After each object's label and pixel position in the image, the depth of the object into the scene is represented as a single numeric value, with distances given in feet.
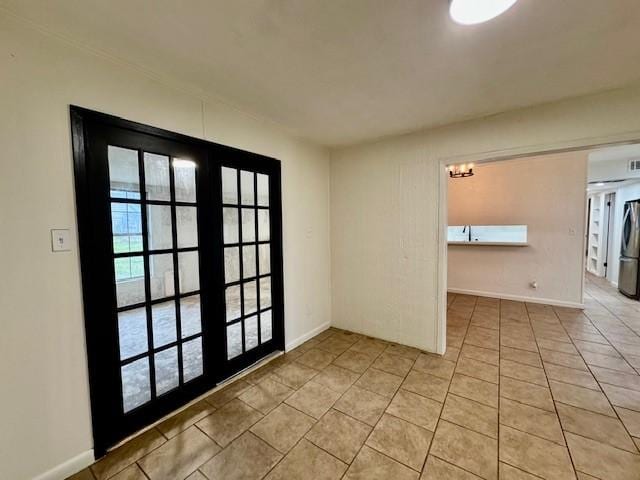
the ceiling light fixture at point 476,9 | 4.01
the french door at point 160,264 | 5.37
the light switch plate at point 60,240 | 4.87
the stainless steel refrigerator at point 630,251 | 15.39
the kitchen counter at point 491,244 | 15.52
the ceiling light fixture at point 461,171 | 14.25
